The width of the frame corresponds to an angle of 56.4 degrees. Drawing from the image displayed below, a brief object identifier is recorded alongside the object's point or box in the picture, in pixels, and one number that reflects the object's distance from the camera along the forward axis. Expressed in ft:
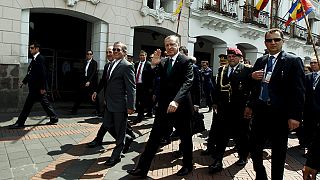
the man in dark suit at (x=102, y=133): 17.59
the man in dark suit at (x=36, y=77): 23.19
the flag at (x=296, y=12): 31.20
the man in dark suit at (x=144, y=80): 28.63
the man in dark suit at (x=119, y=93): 15.58
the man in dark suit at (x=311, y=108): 17.35
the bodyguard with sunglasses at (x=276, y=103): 11.21
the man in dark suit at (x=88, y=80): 29.96
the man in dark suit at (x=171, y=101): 13.79
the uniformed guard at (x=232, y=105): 15.28
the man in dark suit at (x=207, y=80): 34.14
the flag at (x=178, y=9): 37.99
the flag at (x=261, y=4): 35.83
